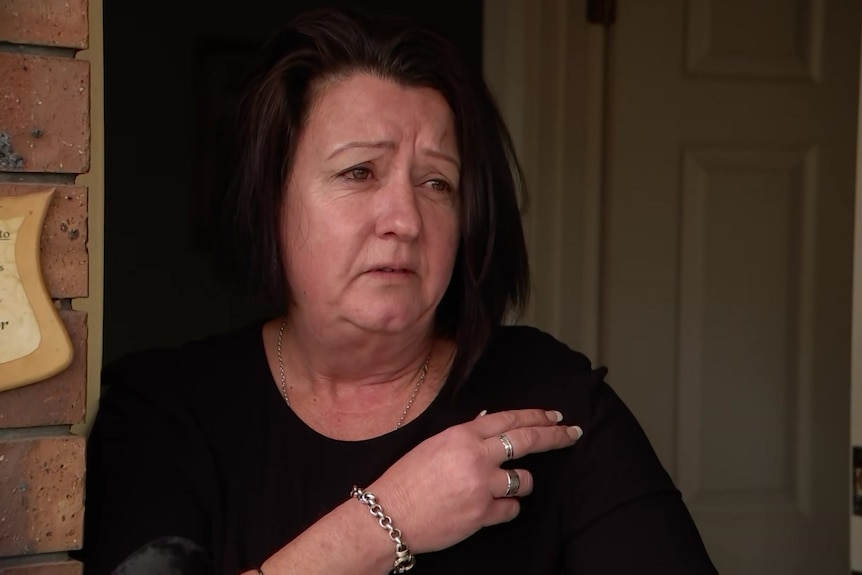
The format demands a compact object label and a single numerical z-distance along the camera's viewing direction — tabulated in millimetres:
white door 2945
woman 2042
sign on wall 1821
